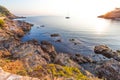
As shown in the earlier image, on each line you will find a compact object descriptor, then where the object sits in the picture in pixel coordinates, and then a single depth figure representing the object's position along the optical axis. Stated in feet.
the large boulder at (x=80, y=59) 52.00
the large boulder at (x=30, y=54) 38.67
